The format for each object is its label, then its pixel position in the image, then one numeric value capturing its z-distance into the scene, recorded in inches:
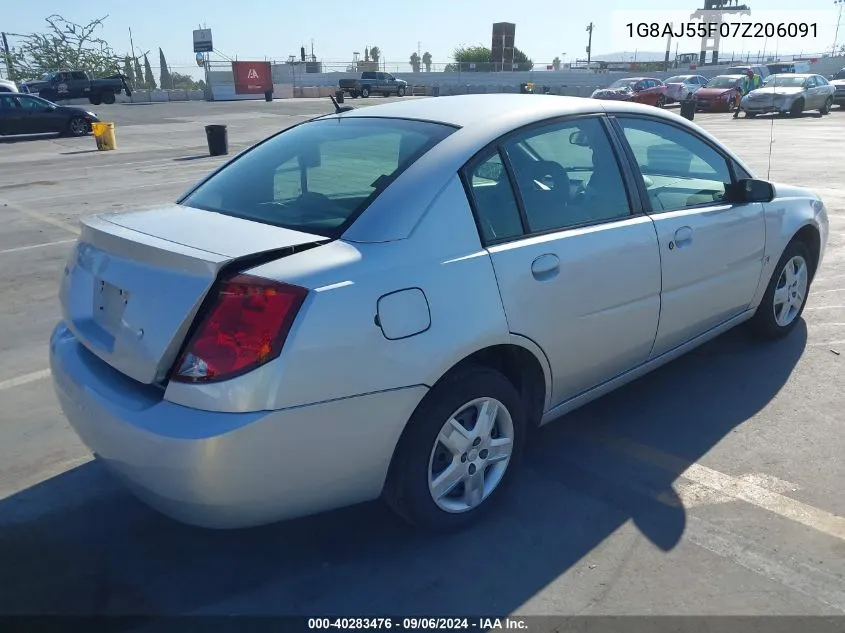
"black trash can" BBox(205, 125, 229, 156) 669.3
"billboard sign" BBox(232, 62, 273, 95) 2117.4
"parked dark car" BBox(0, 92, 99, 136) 854.5
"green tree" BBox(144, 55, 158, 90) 2603.3
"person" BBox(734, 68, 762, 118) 1240.8
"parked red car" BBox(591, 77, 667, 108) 1310.3
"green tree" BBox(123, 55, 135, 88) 2719.2
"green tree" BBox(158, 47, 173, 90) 2816.4
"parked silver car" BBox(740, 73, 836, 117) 1043.9
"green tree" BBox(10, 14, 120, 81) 2464.3
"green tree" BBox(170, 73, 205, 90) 2899.4
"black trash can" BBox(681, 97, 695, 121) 959.6
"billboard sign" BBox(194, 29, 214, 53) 2527.1
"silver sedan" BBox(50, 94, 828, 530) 89.4
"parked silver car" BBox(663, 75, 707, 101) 1365.7
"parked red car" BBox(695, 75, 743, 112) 1195.3
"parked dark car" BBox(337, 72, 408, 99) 1957.4
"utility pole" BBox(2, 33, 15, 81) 2341.8
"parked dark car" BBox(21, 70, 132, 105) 1544.0
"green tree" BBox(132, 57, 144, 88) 2699.3
